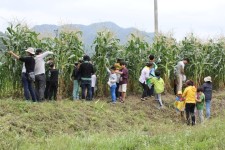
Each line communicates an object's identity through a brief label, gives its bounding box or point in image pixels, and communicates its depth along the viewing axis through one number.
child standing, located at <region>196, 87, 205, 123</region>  15.44
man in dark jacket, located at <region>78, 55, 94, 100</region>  16.05
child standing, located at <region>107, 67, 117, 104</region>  16.67
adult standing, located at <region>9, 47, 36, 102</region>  14.25
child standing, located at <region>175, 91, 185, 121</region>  16.17
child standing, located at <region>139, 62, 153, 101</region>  17.52
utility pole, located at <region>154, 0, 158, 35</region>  25.00
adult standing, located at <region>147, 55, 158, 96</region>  17.69
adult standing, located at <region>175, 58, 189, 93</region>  18.62
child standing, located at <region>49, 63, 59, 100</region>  15.57
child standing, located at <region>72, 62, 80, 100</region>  16.34
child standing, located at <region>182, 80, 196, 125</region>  15.10
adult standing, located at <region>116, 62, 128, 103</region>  17.11
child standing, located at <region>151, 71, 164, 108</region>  17.11
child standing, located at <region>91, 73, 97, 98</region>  16.97
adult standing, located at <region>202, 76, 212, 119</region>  16.20
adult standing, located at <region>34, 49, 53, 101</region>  15.08
